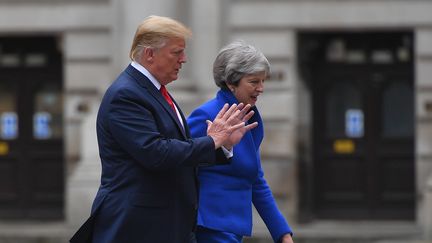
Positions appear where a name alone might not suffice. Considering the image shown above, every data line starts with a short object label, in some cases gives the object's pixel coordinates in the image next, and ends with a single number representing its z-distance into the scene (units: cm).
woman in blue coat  1164
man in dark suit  985
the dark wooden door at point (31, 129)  3456
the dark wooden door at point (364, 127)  3284
